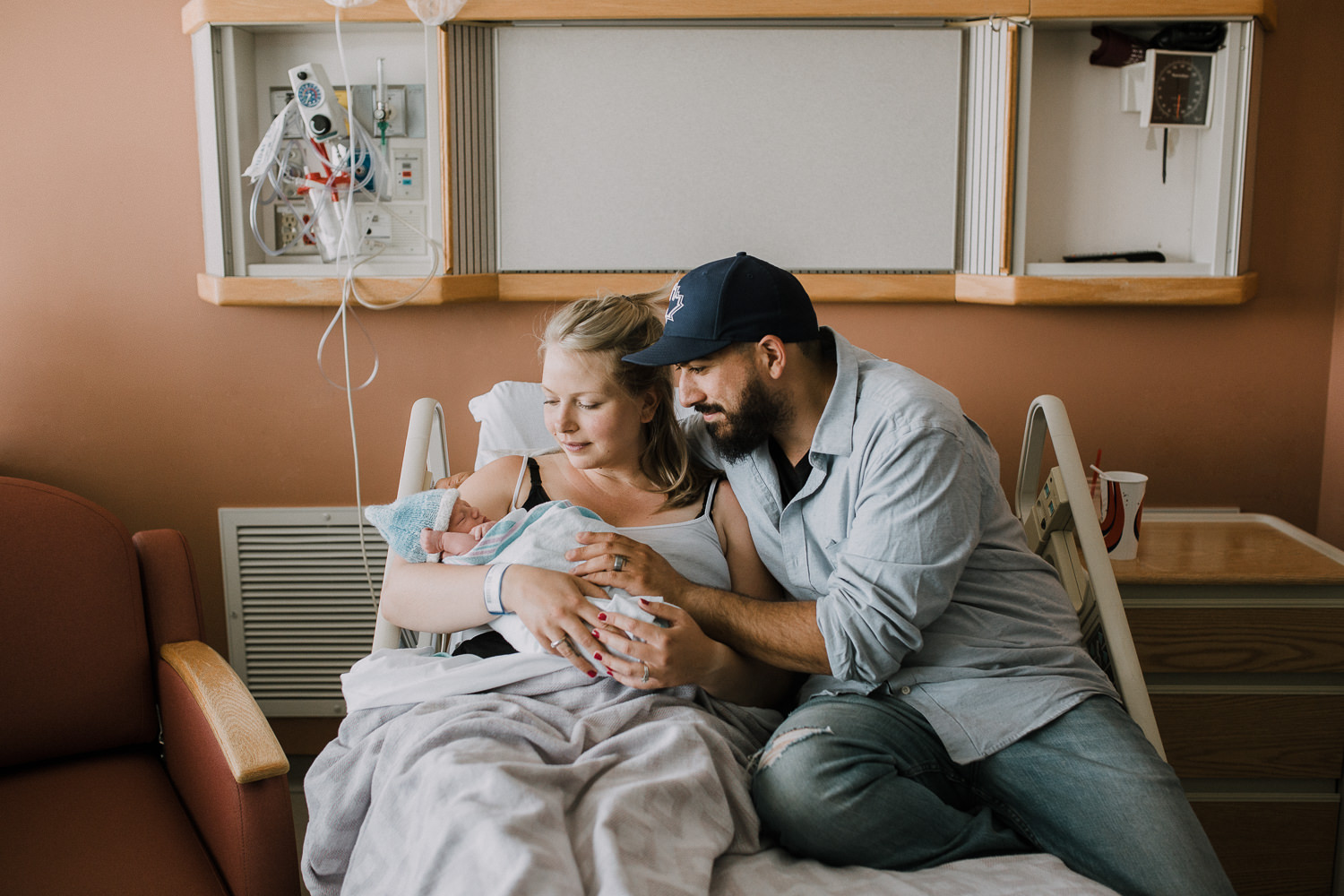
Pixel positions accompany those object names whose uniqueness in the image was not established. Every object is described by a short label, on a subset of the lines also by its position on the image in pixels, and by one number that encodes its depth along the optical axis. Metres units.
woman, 1.46
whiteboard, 2.28
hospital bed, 1.22
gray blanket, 1.11
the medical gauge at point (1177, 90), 2.23
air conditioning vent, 2.48
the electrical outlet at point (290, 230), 2.40
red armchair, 1.41
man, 1.33
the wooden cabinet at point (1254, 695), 1.94
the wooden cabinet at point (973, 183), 2.21
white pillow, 2.03
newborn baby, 1.56
